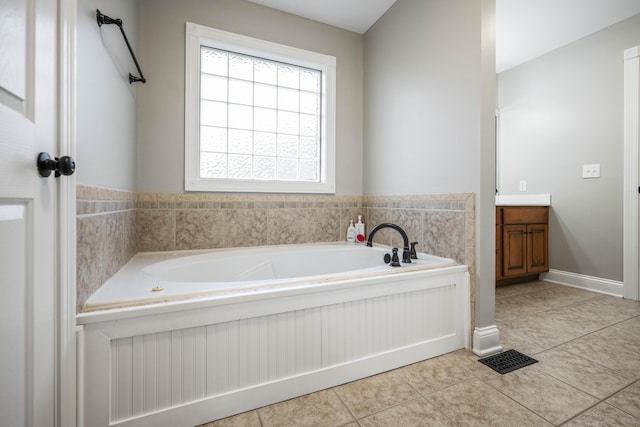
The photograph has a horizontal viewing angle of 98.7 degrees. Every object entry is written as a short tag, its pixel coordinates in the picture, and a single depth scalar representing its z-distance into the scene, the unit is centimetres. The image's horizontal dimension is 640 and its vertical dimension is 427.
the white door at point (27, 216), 59
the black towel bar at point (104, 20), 114
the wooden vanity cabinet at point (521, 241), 265
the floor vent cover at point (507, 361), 141
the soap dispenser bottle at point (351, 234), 249
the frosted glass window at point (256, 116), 204
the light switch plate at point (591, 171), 263
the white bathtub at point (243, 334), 94
